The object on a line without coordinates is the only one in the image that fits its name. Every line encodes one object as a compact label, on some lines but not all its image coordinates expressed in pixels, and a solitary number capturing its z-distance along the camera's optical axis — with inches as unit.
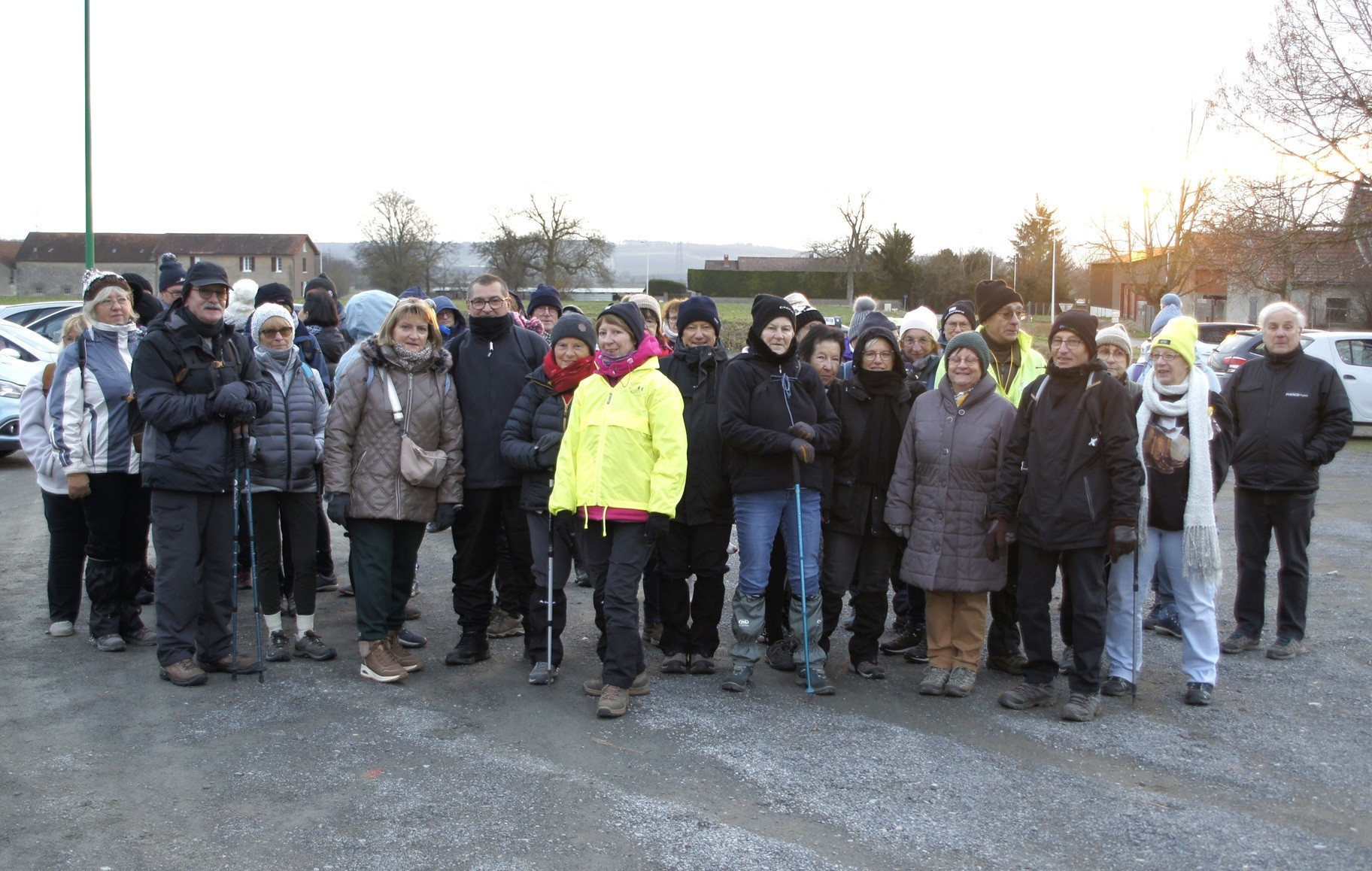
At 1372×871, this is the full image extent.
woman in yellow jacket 207.6
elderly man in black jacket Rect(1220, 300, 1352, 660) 247.9
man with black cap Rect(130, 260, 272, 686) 215.3
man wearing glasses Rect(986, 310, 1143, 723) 203.3
